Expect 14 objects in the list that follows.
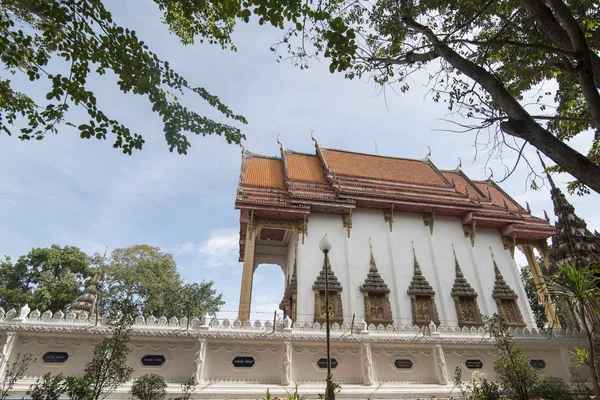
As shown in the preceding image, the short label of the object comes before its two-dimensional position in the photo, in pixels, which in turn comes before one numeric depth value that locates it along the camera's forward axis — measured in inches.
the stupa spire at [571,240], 484.5
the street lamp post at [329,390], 223.6
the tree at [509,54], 155.3
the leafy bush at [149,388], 266.8
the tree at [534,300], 1067.3
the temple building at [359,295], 346.6
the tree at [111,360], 246.2
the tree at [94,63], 149.9
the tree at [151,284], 912.3
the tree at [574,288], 341.7
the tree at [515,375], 297.3
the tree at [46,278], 909.8
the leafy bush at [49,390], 211.5
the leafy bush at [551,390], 297.4
